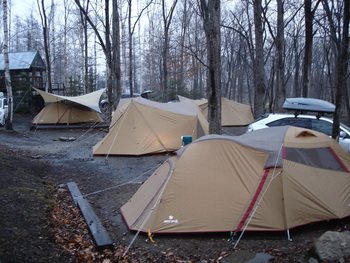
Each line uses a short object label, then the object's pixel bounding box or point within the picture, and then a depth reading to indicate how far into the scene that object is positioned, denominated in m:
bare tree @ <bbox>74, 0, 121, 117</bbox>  19.53
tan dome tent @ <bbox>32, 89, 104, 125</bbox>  20.23
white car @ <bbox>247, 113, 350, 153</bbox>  9.41
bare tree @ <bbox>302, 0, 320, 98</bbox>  11.30
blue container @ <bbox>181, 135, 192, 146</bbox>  11.52
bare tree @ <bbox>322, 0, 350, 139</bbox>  7.33
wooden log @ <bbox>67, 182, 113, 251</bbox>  5.10
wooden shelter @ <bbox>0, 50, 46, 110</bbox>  25.69
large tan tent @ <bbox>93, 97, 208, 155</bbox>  12.44
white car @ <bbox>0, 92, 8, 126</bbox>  19.38
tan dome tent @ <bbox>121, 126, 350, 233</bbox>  5.29
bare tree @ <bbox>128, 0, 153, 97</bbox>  27.02
